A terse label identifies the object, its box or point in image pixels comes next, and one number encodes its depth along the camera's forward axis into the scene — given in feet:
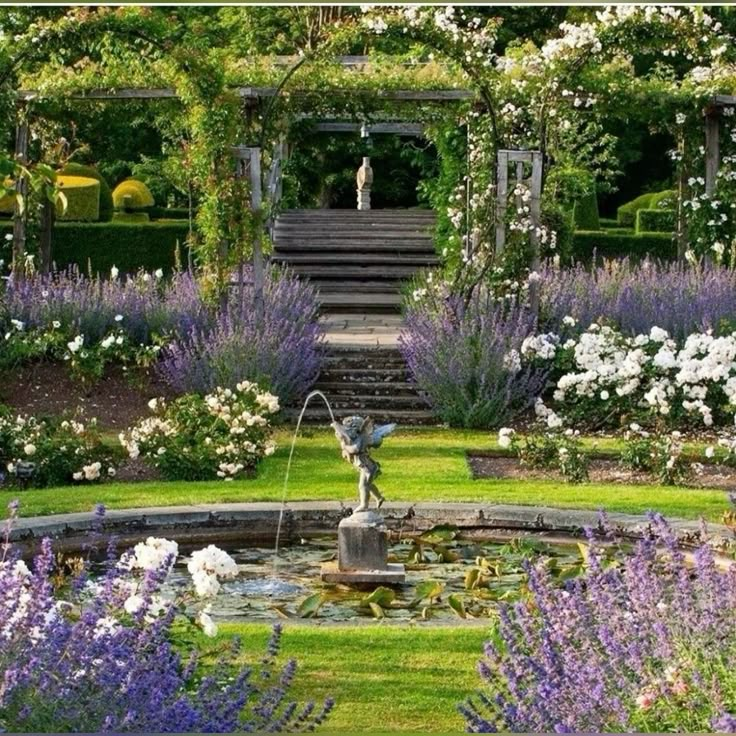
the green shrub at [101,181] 80.89
